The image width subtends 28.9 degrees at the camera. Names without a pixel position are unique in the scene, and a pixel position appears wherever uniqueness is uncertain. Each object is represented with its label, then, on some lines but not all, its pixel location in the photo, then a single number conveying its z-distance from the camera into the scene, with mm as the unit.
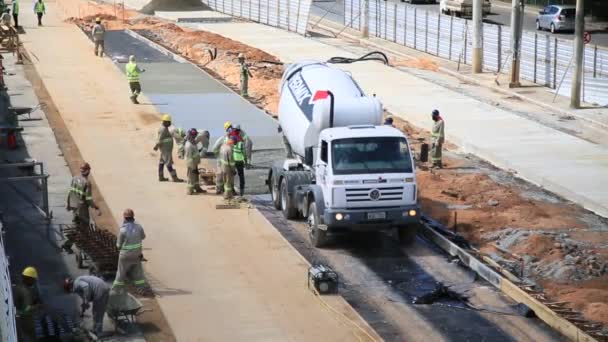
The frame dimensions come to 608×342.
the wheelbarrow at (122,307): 18062
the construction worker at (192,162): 26391
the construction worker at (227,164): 25812
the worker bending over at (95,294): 17047
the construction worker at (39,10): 61125
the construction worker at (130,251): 18922
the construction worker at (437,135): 28906
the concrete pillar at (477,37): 46719
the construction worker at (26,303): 16844
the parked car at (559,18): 59969
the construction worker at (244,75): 39562
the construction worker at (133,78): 37750
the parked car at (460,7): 67375
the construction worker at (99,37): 49188
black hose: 44625
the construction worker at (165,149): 27516
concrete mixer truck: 21875
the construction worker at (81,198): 22734
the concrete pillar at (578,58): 38594
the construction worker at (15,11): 58969
